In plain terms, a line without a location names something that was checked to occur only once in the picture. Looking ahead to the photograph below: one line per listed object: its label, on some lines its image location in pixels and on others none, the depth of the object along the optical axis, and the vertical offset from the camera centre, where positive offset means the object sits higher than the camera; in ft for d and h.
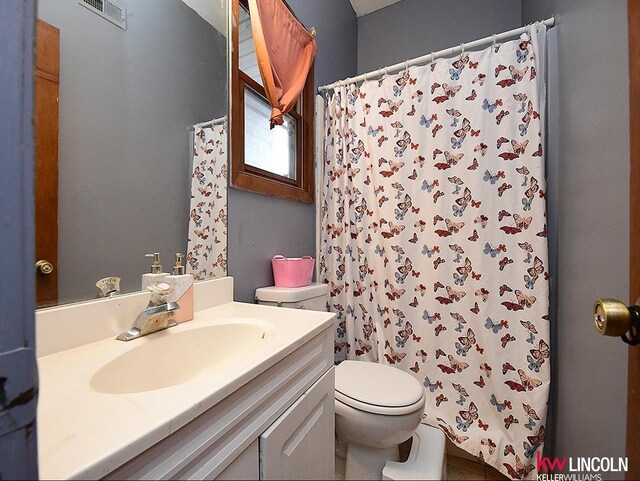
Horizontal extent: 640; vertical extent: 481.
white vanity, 1.00 -0.75
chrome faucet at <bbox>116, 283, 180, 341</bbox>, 2.15 -0.58
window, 3.51 +1.64
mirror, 2.02 +0.92
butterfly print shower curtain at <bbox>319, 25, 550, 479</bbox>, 3.69 +0.03
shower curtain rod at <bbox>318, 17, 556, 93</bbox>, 3.85 +2.95
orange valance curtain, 3.52 +2.73
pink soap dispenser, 2.48 -0.45
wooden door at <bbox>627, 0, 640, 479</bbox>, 1.29 +0.05
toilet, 1.83 -1.68
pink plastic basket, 3.98 -0.42
